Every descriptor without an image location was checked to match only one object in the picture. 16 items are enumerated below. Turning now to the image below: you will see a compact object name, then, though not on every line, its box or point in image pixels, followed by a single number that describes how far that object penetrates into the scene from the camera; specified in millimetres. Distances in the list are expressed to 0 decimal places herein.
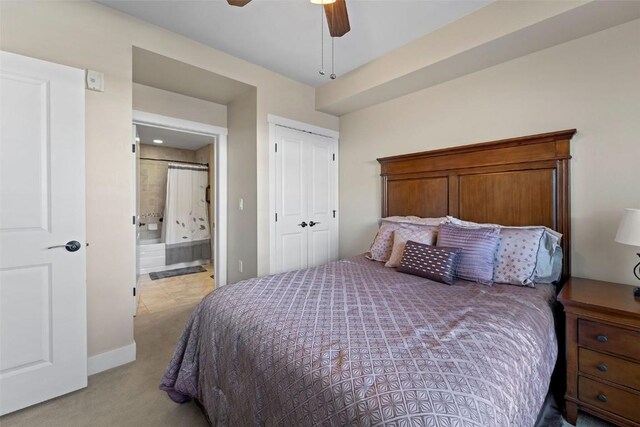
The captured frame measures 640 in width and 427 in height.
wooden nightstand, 1379
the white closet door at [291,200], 3182
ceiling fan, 1567
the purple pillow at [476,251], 1868
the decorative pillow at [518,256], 1799
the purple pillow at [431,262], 1883
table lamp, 1499
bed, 813
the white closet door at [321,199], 3498
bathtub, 4934
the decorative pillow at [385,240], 2506
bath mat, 4719
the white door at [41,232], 1633
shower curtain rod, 5326
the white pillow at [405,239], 2264
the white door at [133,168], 2228
